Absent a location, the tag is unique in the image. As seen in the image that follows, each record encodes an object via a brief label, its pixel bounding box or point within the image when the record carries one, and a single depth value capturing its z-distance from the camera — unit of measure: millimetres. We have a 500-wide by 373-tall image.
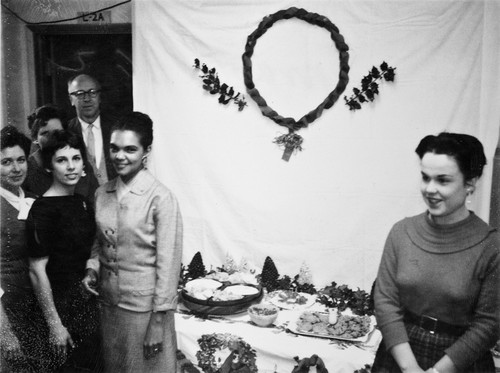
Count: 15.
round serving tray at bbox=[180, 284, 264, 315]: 2318
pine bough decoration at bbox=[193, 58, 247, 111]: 2768
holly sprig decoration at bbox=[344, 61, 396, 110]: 2461
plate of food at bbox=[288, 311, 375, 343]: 2111
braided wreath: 2533
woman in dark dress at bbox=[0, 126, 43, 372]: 2049
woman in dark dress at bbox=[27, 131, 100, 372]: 2059
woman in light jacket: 1942
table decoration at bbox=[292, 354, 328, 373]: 2000
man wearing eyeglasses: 2809
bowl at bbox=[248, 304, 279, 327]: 2234
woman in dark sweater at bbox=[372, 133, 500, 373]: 1483
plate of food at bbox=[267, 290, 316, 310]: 2500
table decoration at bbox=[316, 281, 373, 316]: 2412
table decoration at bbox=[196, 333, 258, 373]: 2184
